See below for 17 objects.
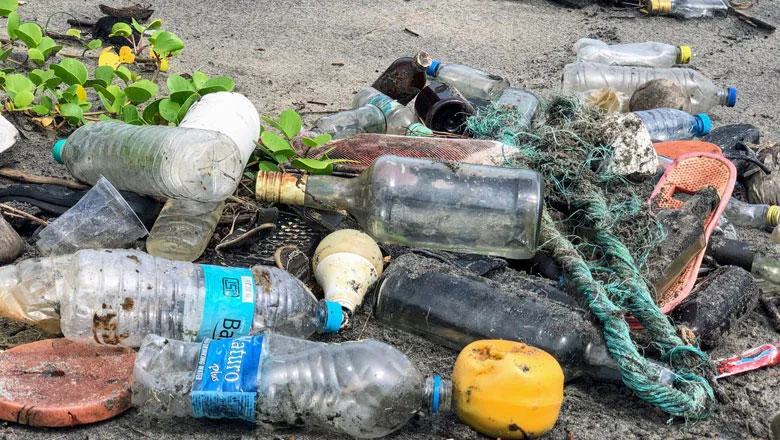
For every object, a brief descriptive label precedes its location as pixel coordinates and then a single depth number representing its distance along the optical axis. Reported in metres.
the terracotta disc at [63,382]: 1.83
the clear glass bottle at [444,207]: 2.58
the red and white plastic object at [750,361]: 2.23
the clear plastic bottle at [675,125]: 3.58
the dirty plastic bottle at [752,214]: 3.09
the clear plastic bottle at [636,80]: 4.14
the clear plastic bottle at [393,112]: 3.53
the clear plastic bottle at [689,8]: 5.58
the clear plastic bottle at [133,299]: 2.01
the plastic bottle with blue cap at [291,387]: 1.82
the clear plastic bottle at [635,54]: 4.61
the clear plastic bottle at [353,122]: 3.44
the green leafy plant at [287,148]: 2.84
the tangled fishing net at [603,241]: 2.04
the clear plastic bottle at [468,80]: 3.89
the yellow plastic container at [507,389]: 1.82
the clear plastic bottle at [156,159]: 2.56
